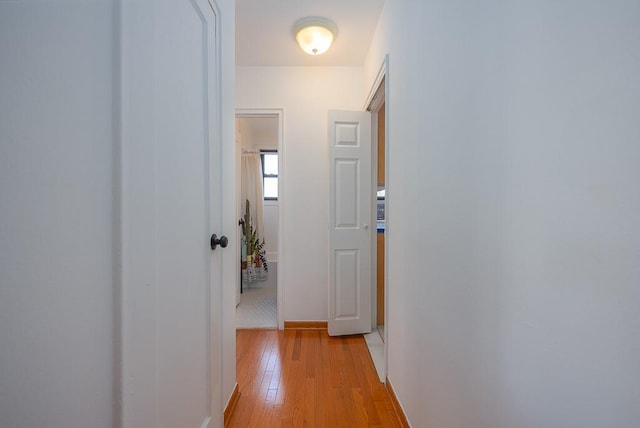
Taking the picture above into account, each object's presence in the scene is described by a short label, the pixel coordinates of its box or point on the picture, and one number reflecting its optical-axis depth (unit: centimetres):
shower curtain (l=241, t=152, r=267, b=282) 472
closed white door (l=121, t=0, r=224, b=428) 57
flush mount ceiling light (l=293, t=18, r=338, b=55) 194
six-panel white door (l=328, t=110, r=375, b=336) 241
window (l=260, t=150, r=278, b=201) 518
